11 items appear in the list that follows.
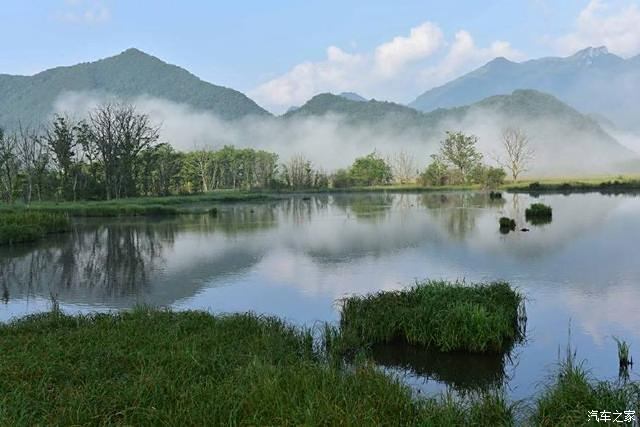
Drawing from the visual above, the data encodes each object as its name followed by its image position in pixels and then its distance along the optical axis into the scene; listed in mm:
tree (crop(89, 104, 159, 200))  62594
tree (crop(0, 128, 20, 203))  54369
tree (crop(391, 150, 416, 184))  117762
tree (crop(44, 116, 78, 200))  61031
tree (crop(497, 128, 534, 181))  99750
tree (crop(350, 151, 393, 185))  106312
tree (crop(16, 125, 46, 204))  57812
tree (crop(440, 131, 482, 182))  102375
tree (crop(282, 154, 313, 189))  98938
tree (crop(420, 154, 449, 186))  95500
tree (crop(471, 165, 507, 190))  83812
